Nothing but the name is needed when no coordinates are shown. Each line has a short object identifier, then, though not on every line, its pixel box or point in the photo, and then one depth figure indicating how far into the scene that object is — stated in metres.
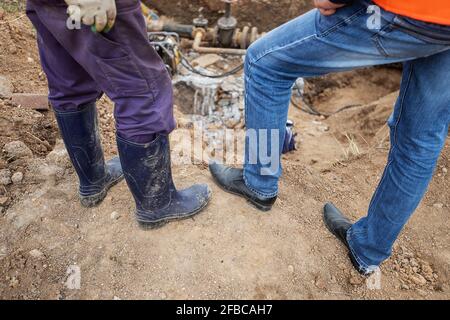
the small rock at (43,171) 2.42
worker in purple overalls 1.48
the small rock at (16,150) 2.50
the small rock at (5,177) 2.33
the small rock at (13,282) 1.85
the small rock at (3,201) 2.23
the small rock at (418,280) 2.06
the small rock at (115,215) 2.20
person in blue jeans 1.38
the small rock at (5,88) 2.96
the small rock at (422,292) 2.00
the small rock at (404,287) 2.03
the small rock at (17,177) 2.37
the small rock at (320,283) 1.97
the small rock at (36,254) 1.98
